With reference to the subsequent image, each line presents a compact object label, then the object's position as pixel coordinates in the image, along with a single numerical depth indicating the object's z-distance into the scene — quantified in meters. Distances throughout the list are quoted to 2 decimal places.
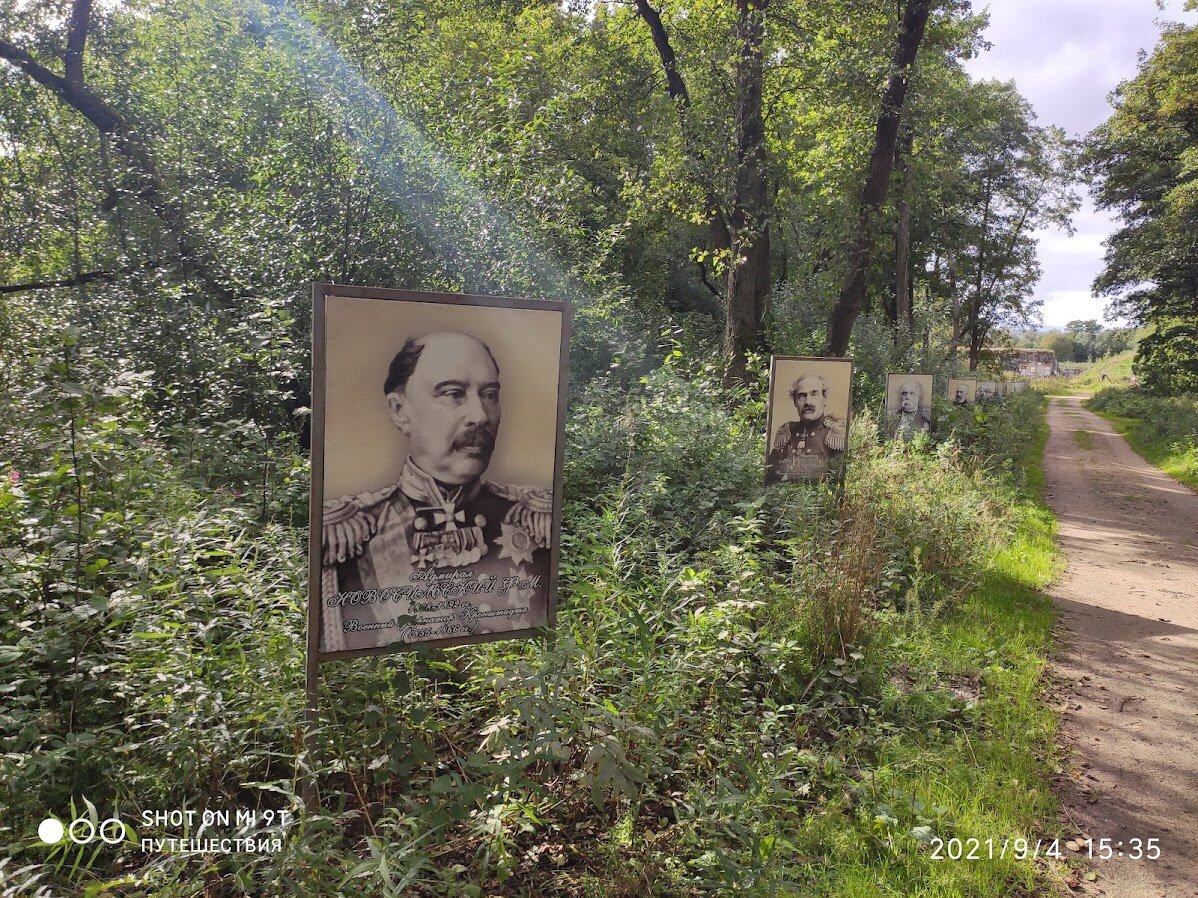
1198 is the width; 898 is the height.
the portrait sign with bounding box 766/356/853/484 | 7.09
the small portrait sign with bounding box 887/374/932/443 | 12.35
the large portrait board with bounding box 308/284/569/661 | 3.10
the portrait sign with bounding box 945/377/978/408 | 16.67
